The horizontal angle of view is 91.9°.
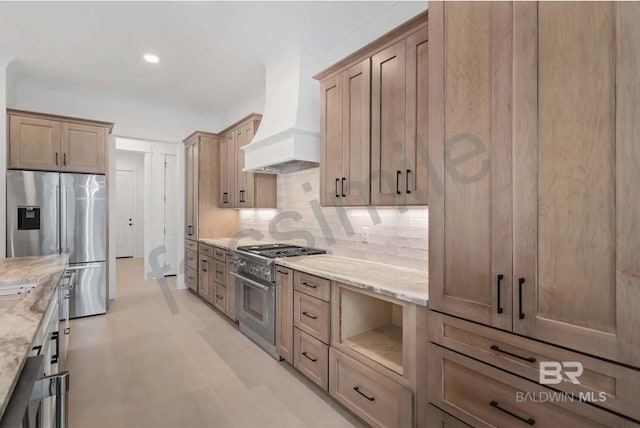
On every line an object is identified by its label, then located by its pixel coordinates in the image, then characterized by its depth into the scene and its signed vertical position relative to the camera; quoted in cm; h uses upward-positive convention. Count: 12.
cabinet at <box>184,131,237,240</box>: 474 +35
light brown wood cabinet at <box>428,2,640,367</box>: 99 +16
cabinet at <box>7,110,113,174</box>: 359 +86
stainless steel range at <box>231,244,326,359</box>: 283 -74
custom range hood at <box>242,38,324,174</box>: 291 +100
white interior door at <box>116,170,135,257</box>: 827 +2
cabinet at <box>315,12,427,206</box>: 195 +65
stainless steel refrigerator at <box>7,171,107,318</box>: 355 -13
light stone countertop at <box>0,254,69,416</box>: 73 -37
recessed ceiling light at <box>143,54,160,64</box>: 340 +173
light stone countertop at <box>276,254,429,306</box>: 172 -43
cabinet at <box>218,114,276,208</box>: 394 +47
